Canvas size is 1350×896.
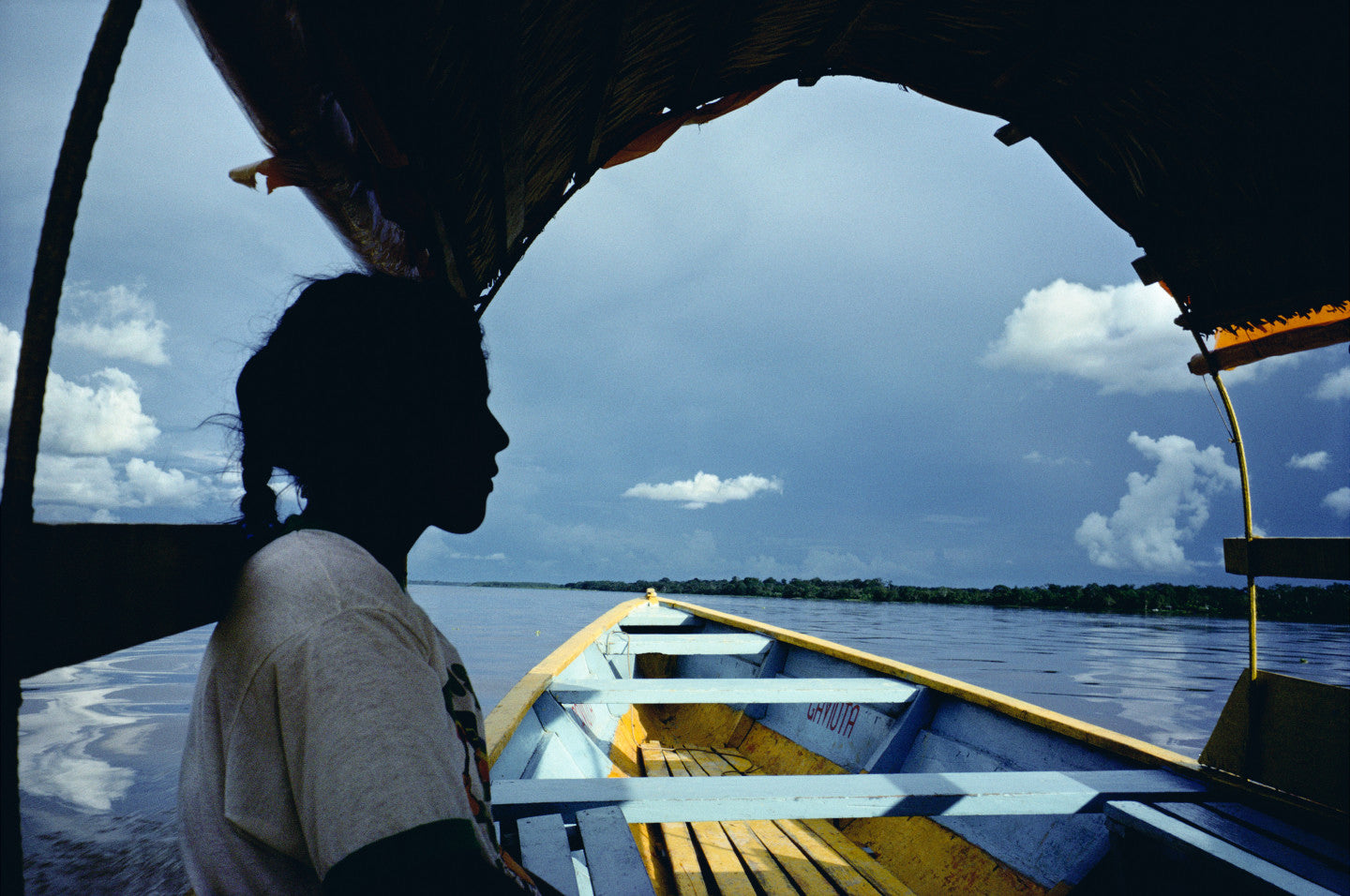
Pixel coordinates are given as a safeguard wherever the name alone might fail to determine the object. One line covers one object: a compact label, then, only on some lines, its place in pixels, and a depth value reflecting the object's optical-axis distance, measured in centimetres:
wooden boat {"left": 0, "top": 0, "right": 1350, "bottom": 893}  97
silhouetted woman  50
